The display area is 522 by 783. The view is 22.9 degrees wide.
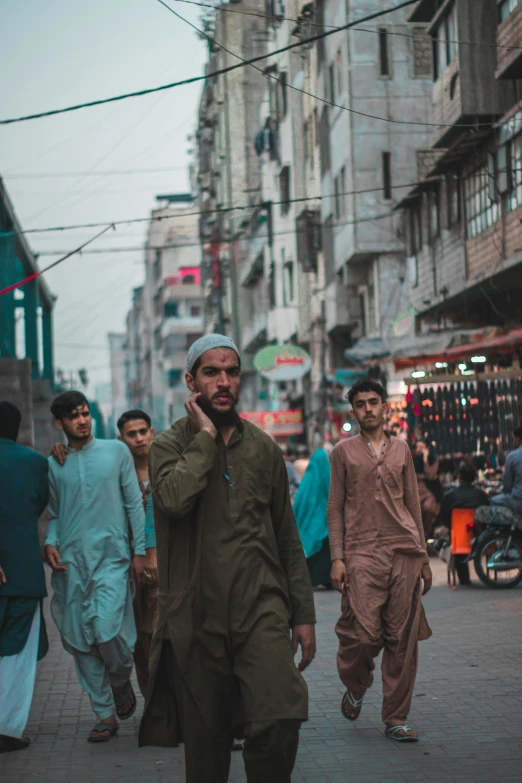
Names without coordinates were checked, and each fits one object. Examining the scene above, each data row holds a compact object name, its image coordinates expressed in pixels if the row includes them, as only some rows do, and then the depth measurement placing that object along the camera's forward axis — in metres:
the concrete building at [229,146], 59.94
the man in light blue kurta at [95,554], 7.23
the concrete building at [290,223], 38.81
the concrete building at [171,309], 100.69
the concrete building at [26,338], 18.28
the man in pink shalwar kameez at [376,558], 7.04
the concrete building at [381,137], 30.48
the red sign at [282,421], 42.41
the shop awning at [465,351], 16.69
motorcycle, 14.13
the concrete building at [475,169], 20.08
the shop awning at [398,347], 20.12
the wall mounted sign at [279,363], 34.78
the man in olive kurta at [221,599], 4.26
